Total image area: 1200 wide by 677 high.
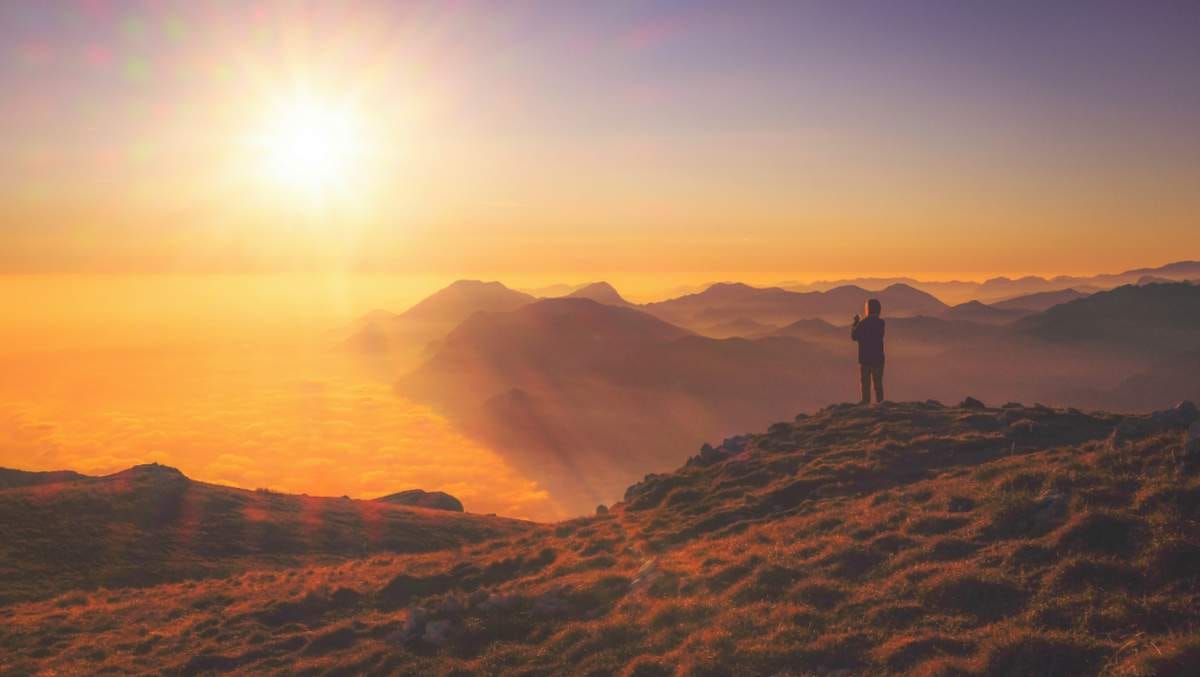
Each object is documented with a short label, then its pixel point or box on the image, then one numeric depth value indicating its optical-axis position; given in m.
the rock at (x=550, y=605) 16.73
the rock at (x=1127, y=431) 18.05
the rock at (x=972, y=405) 32.00
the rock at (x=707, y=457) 34.16
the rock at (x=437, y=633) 16.27
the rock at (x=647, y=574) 17.37
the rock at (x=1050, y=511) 14.09
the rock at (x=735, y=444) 34.91
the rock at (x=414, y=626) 16.97
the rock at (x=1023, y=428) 25.09
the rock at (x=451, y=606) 17.52
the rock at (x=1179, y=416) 19.45
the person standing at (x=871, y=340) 30.23
